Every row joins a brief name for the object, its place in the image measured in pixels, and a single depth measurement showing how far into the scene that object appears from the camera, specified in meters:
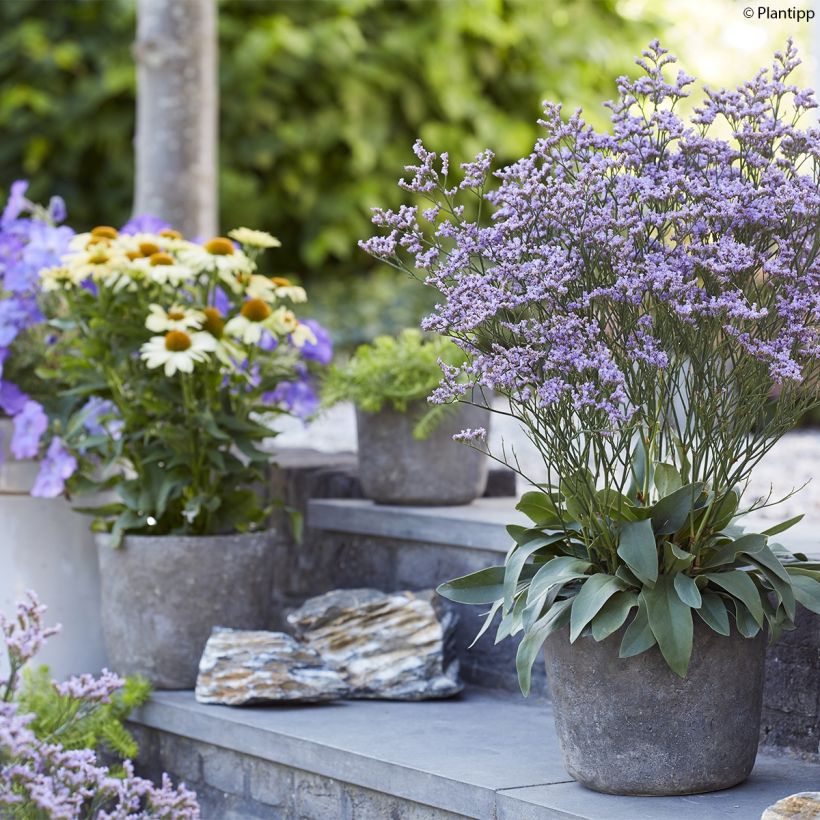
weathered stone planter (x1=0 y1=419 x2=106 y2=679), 5.51
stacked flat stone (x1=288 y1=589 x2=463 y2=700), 5.10
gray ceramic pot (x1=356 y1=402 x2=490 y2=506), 5.54
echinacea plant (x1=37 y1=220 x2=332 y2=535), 5.07
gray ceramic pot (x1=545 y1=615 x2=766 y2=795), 3.58
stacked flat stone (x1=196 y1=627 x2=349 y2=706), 4.95
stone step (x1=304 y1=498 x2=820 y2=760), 4.11
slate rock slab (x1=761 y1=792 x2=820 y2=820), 3.18
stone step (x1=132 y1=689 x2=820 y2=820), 3.66
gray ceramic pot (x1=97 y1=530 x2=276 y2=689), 5.24
